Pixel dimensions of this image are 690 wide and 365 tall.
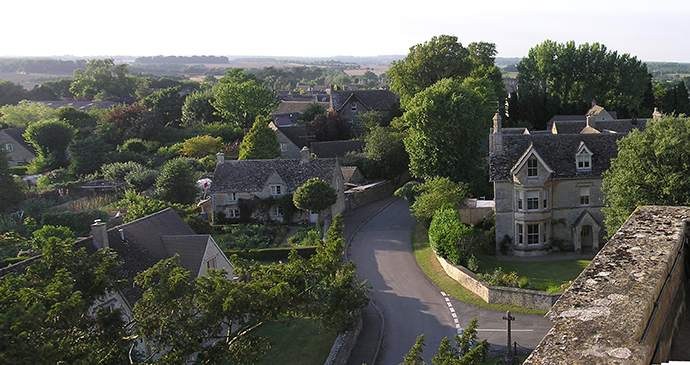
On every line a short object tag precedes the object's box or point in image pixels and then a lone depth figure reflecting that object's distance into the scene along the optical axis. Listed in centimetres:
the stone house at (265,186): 5550
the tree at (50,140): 8550
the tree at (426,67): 8056
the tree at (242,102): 9444
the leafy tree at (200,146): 8081
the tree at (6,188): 6181
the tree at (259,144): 7019
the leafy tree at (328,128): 8331
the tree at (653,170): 3066
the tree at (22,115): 10887
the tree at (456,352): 1798
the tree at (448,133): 5300
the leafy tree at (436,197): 4597
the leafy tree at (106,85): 15312
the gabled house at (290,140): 8225
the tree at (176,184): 5756
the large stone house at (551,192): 4131
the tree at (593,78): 9194
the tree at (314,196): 5138
